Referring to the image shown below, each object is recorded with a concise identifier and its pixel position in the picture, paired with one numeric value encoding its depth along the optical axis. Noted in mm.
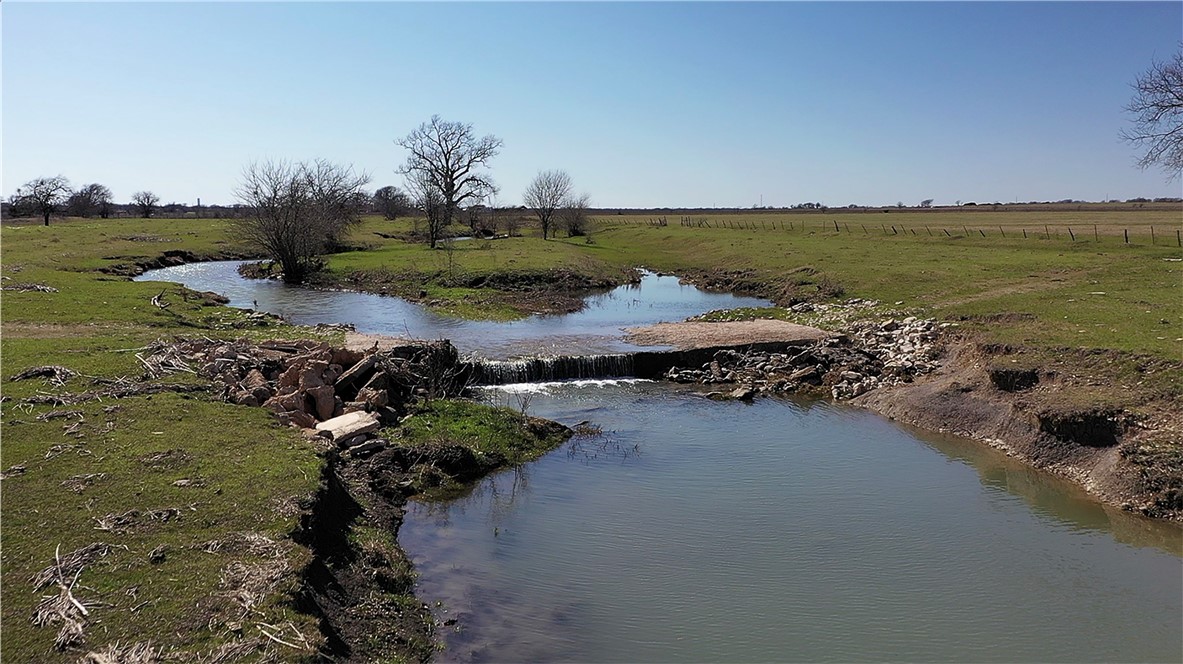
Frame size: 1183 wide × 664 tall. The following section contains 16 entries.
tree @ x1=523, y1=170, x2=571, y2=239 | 84000
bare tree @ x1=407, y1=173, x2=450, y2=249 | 64062
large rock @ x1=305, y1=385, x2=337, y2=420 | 14906
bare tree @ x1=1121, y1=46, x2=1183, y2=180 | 29188
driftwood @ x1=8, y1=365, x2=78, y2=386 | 14267
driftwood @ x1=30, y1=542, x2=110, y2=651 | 6422
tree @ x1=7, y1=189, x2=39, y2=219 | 88625
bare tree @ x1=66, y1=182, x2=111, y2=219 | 106681
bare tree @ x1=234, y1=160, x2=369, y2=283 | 46531
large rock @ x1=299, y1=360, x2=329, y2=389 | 15170
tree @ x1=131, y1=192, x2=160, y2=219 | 110006
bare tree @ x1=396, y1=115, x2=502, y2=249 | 69688
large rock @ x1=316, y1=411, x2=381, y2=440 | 13977
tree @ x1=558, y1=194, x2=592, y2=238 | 85625
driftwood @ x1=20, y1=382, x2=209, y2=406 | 12906
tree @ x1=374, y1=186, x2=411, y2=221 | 110562
